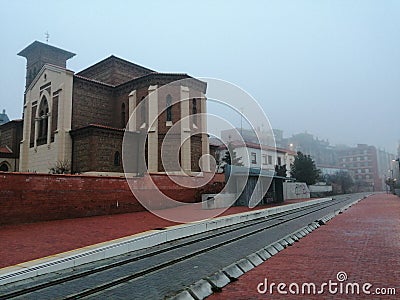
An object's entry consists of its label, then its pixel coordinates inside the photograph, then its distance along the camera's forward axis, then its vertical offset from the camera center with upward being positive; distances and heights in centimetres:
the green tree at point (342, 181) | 7126 +137
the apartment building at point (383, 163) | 11318 +869
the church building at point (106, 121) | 2680 +651
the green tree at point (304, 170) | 4988 +265
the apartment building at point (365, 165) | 10531 +697
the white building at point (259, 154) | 5359 +603
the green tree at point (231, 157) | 4474 +456
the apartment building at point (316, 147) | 11962 +1511
